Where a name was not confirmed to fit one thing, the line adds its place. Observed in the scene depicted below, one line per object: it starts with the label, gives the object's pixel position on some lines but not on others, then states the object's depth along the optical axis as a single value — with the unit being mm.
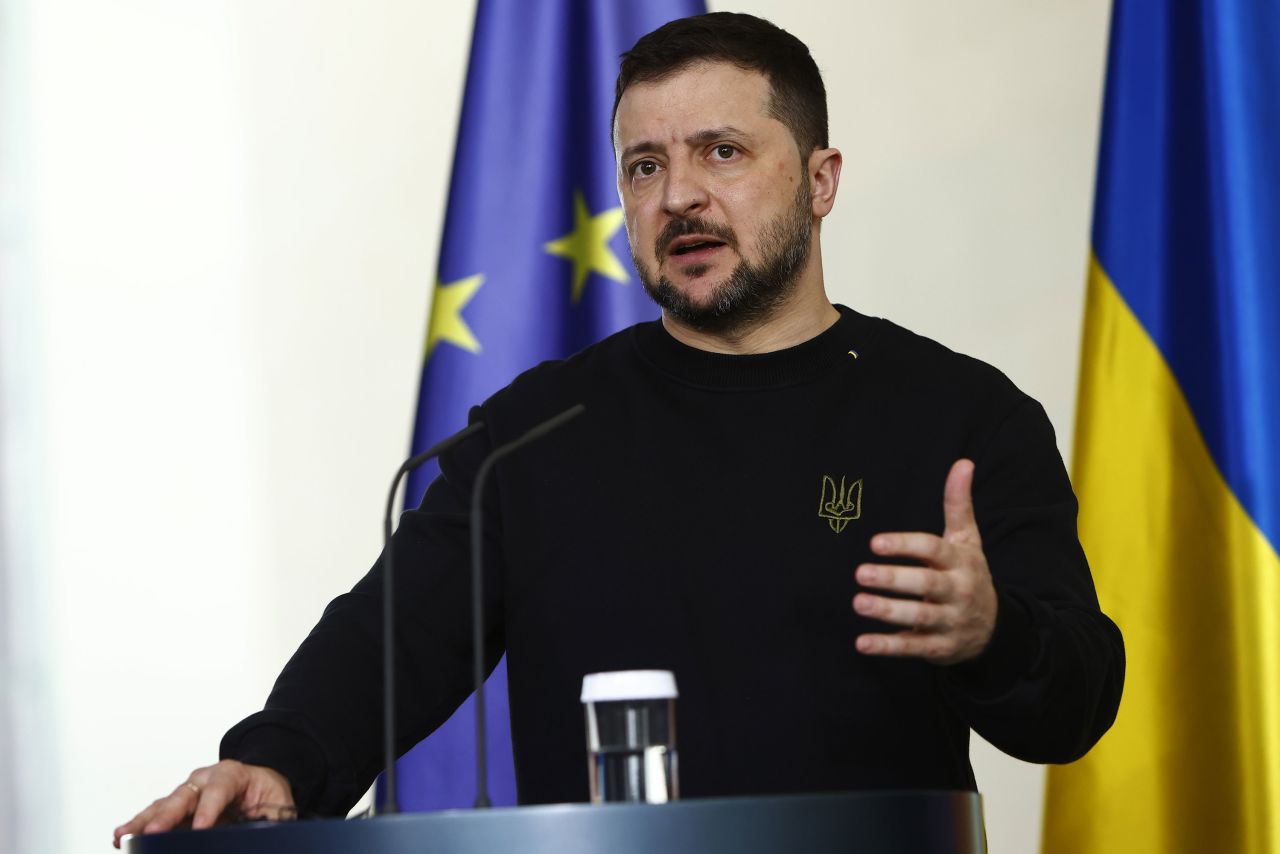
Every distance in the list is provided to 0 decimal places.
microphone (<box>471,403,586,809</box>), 3993
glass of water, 4015
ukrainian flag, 4678
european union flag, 4855
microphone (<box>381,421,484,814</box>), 4008
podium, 3942
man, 4319
